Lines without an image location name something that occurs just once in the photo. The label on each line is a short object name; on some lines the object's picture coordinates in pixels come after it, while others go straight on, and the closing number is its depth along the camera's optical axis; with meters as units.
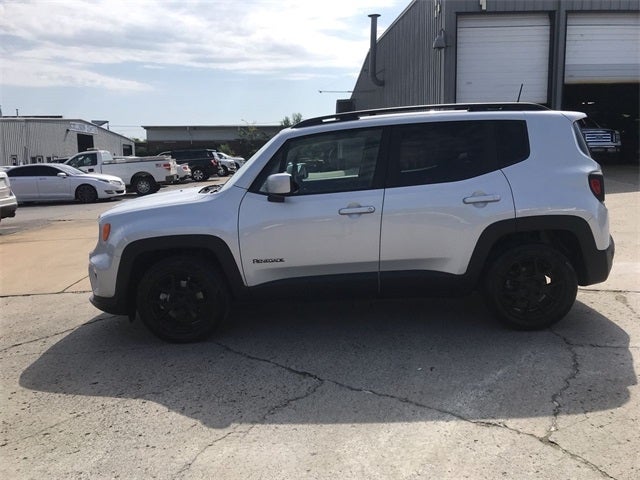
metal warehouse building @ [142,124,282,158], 64.12
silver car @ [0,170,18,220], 11.99
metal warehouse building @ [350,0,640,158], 15.19
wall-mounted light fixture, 14.92
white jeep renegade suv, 4.55
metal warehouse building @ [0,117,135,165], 37.94
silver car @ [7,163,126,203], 19.47
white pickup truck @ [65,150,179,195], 23.45
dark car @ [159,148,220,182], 31.88
